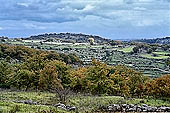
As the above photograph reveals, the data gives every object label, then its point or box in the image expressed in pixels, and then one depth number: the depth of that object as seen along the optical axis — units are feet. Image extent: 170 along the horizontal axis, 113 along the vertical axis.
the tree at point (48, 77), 168.86
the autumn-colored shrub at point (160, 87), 135.97
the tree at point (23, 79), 174.81
